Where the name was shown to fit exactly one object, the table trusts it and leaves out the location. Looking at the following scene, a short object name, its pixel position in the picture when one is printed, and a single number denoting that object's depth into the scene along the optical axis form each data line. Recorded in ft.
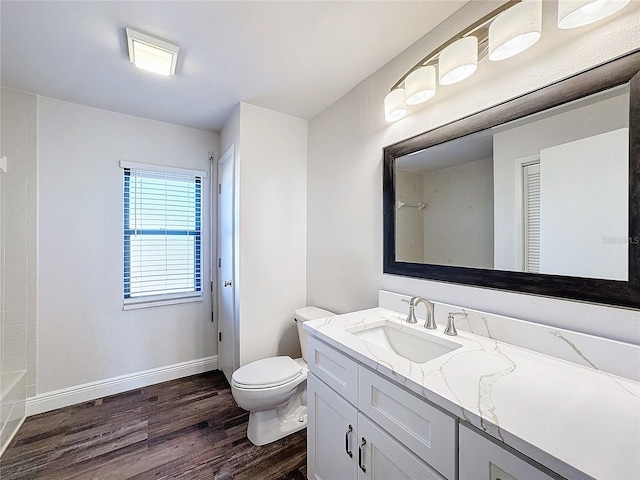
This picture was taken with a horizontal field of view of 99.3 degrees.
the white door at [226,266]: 7.45
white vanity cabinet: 2.60
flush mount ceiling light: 4.69
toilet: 5.46
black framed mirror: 2.78
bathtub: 5.54
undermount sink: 3.95
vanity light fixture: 2.85
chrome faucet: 4.24
